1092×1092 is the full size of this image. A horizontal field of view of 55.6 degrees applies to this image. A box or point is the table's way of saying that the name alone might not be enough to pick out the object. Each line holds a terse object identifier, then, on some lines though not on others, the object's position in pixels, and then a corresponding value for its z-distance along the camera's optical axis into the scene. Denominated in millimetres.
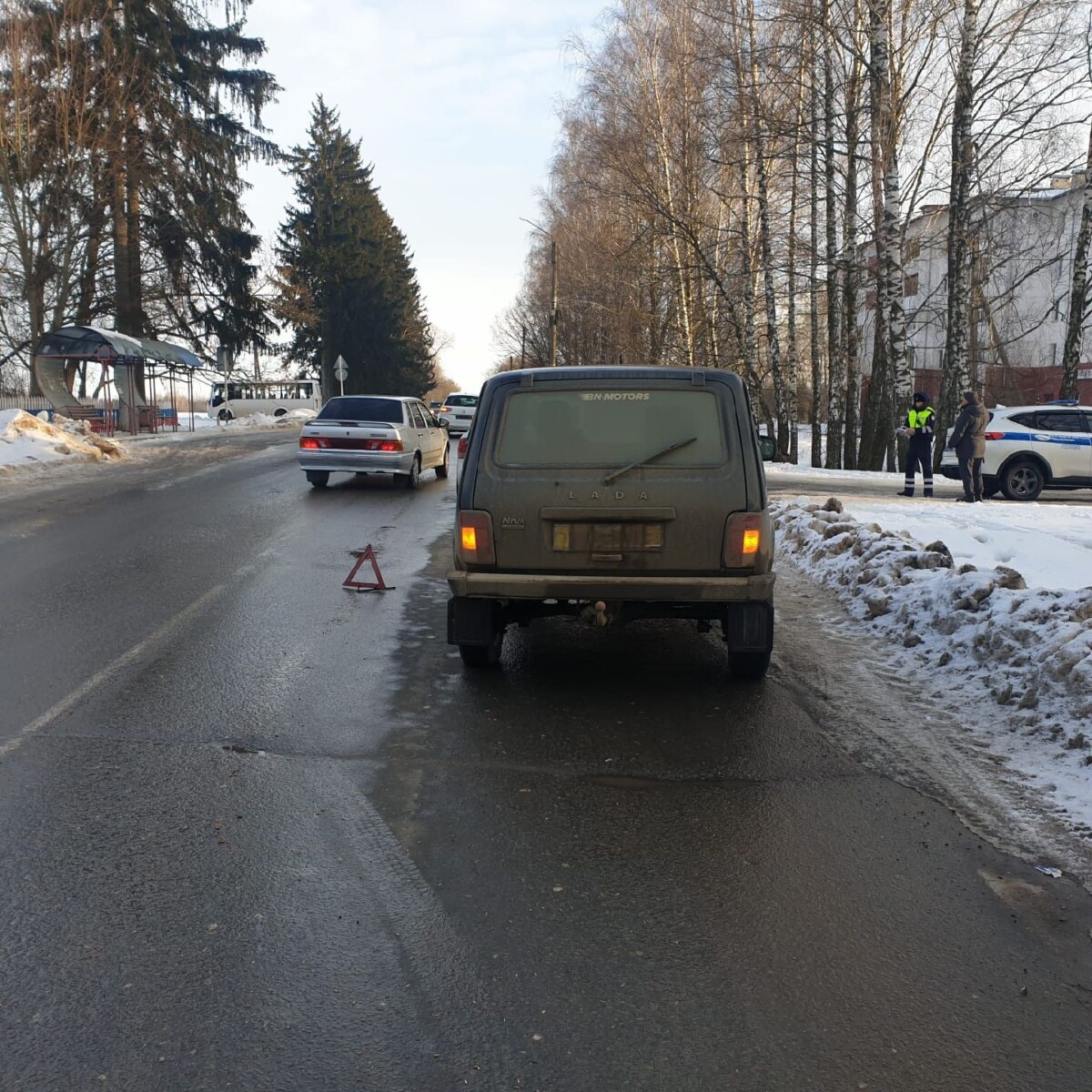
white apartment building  29609
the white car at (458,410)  39125
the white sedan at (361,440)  18062
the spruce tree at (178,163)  34062
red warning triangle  9039
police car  17625
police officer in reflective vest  17219
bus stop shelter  31625
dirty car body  5875
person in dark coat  16047
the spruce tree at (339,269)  60750
